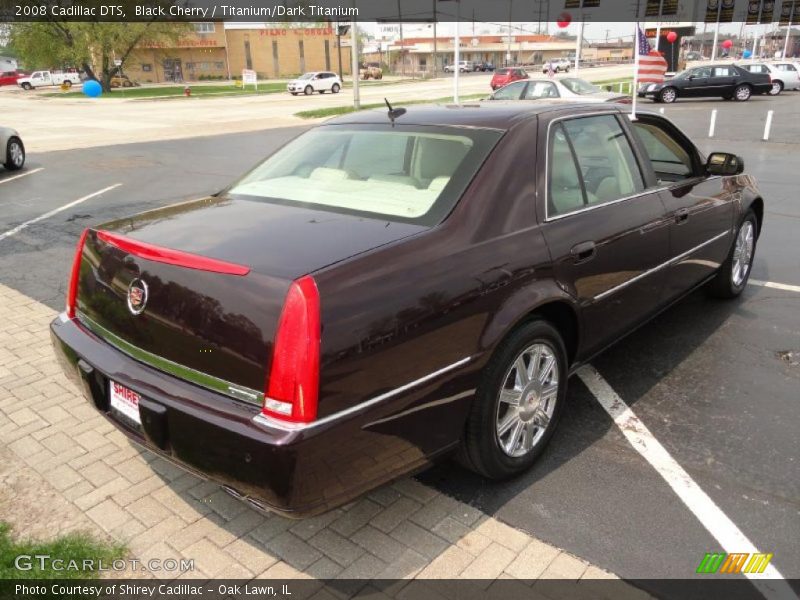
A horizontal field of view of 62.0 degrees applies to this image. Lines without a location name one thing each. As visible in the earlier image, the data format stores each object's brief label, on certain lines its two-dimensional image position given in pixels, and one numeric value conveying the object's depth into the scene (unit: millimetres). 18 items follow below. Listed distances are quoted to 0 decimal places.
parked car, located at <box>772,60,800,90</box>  33656
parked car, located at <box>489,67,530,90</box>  37312
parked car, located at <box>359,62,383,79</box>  78562
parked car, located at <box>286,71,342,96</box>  45781
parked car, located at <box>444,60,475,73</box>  93088
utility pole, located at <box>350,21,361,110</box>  26250
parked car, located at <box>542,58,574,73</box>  74688
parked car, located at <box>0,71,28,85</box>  69062
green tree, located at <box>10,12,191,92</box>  53156
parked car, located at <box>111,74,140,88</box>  67438
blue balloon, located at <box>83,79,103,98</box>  45625
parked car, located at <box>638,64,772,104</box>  30031
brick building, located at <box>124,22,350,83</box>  82312
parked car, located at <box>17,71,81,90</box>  61403
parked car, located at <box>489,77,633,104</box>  18891
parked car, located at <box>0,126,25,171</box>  13000
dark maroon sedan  2262
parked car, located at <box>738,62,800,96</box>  33438
